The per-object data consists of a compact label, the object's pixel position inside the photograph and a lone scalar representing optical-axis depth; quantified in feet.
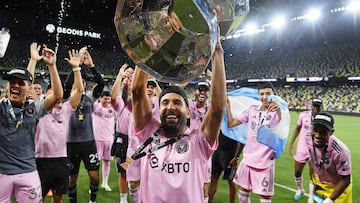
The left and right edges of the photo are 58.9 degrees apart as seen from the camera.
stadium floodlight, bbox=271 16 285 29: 78.02
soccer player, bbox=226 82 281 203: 13.29
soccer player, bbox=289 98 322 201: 18.49
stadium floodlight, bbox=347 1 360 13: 70.56
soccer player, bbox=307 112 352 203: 9.61
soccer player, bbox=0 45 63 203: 9.47
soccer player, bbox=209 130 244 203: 16.55
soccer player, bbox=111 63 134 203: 15.97
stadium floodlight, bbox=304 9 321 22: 75.13
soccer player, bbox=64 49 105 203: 15.17
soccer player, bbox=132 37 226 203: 6.36
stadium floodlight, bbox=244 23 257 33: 95.09
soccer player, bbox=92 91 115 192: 20.25
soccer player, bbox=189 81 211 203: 14.88
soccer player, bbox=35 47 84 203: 12.50
